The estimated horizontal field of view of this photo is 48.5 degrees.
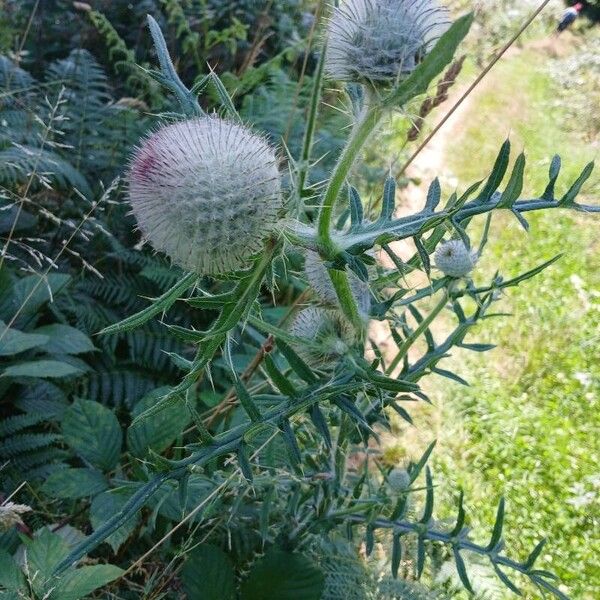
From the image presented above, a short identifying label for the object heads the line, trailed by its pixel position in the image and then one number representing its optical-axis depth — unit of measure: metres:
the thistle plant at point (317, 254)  0.25
